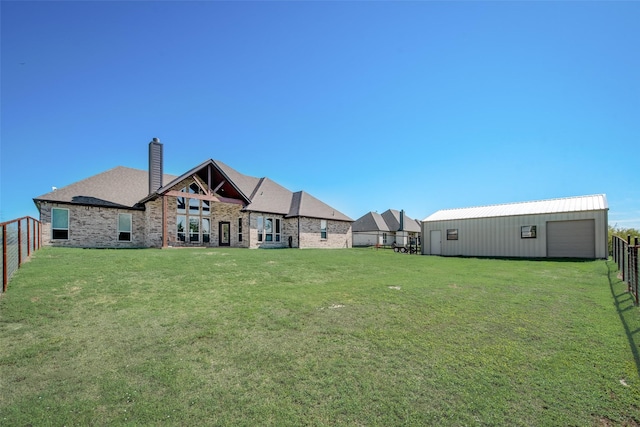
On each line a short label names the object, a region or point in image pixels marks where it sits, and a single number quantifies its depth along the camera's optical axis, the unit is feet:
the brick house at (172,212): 59.06
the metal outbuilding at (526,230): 59.21
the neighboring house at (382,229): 152.25
